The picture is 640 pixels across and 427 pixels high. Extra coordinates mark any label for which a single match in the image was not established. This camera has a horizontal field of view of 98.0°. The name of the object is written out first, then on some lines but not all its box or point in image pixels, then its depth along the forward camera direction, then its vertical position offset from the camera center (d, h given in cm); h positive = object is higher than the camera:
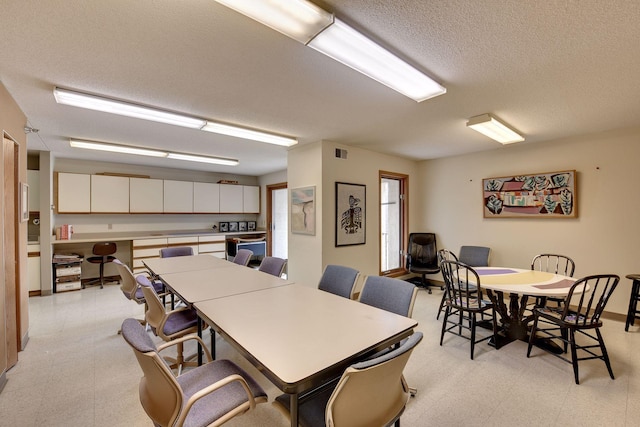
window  547 -15
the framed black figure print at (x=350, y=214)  423 +1
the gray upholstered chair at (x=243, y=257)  398 -61
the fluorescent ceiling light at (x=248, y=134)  324 +103
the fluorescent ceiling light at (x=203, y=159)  484 +104
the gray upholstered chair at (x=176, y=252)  456 -60
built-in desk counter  527 -50
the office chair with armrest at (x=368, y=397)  104 -73
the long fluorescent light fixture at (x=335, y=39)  134 +100
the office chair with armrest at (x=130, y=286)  294 -76
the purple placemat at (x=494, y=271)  326 -69
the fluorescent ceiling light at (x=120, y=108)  237 +103
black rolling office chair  510 -72
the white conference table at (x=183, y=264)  324 -62
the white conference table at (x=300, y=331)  119 -65
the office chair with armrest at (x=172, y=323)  217 -90
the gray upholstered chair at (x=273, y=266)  336 -63
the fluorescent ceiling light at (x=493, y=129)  298 +100
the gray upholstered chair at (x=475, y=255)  448 -68
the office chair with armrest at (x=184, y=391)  116 -88
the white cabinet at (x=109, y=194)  520 +43
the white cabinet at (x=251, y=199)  714 +44
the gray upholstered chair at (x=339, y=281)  245 -60
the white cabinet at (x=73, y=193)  487 +43
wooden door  237 -27
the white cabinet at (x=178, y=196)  598 +43
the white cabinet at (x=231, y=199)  676 +42
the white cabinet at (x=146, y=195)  559 +43
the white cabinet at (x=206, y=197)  636 +43
